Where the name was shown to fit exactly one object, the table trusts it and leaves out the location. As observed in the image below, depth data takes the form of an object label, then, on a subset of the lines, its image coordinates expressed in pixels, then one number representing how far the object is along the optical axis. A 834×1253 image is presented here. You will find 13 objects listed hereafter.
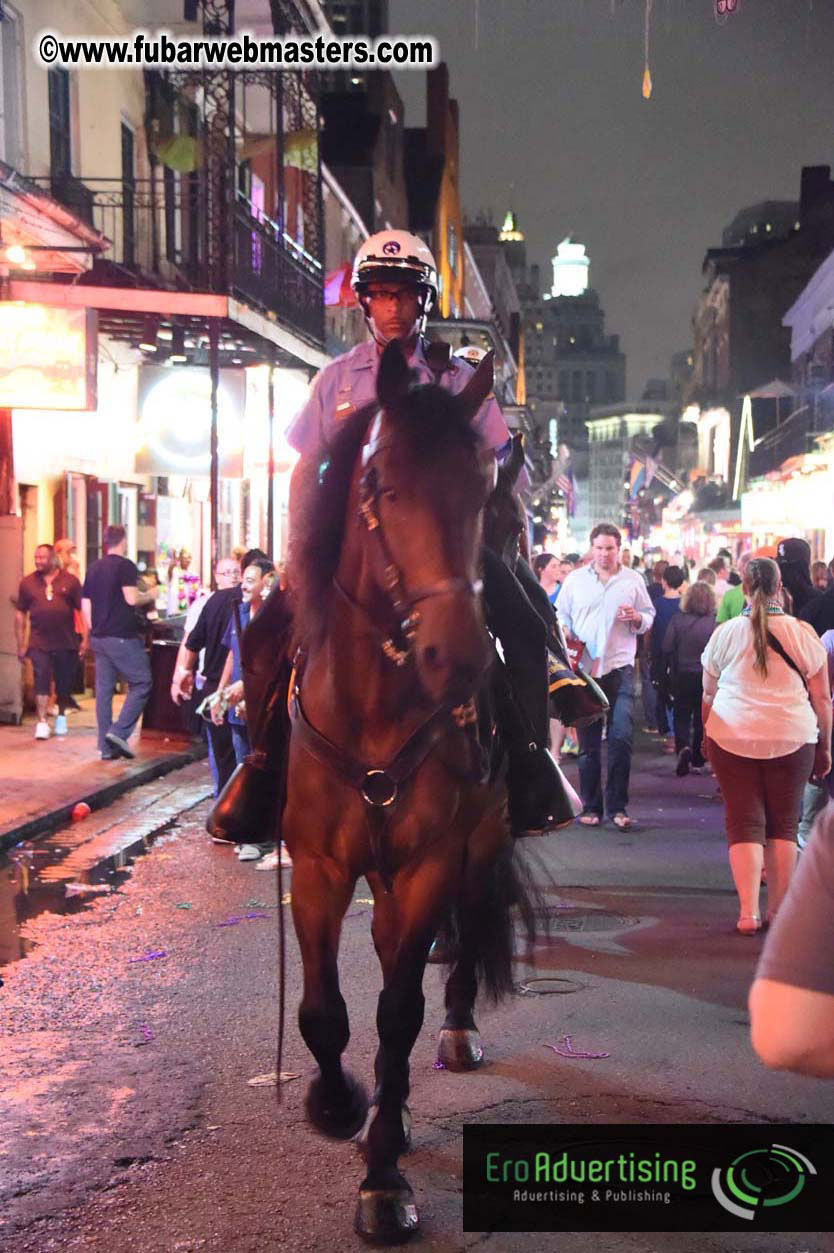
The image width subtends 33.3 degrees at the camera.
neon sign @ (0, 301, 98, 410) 14.86
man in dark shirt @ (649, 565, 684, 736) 15.40
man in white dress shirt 10.86
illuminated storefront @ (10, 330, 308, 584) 18.11
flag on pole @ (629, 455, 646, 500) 60.41
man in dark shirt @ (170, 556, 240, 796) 10.85
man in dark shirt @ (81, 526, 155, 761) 14.02
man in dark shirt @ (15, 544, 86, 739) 15.20
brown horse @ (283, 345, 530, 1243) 3.80
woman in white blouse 7.58
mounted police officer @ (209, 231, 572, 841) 4.71
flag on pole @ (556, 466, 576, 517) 60.84
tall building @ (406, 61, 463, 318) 54.22
